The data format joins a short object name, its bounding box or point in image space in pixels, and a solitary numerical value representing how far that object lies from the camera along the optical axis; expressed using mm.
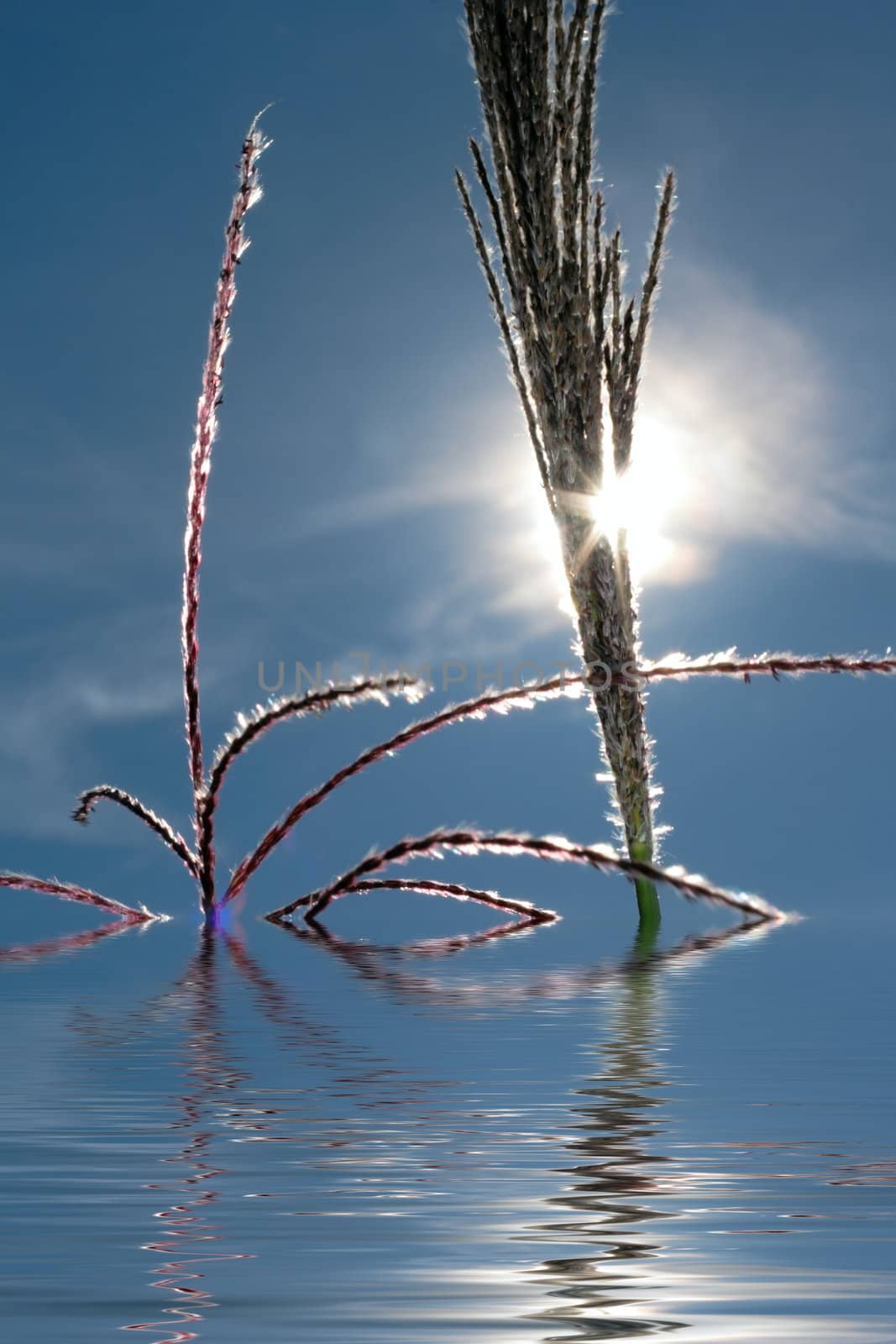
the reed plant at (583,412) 4879
